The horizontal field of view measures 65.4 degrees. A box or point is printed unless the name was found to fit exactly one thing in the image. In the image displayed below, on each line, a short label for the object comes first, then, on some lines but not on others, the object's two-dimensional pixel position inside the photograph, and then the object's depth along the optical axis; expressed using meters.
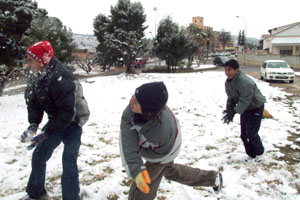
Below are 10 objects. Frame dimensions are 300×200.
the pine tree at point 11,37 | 14.19
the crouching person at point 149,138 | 1.93
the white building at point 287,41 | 42.06
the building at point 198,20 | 127.75
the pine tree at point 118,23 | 32.38
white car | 14.74
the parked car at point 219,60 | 33.66
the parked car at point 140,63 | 37.83
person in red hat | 2.31
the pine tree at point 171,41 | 24.80
